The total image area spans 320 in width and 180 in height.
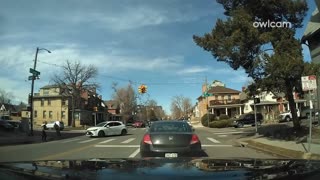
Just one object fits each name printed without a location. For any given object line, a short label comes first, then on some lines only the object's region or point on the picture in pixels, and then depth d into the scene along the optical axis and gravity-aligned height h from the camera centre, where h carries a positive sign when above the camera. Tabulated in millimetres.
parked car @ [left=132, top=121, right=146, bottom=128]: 44059 -2787
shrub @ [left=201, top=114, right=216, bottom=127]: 36659 -1616
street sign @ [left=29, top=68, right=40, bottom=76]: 23345 +3793
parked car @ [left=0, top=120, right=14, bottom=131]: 27136 -1580
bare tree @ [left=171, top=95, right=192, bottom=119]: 89730 +656
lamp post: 23517 +3387
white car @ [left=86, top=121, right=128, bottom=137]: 21132 -1709
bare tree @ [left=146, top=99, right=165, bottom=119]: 87686 +348
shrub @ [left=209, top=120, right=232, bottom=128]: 30807 -1937
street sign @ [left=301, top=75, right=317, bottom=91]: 9160 +894
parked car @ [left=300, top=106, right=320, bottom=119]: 27060 -751
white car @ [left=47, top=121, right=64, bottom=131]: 40440 -2482
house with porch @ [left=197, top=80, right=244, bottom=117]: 48337 +1295
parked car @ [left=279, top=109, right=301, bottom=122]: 30412 -1124
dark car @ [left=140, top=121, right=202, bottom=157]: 7553 -1075
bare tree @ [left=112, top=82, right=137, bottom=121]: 68200 +2875
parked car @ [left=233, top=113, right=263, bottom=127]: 29199 -1577
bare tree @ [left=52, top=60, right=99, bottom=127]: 45284 +4816
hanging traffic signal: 28822 +2468
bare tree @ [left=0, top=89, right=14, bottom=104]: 77106 +4012
